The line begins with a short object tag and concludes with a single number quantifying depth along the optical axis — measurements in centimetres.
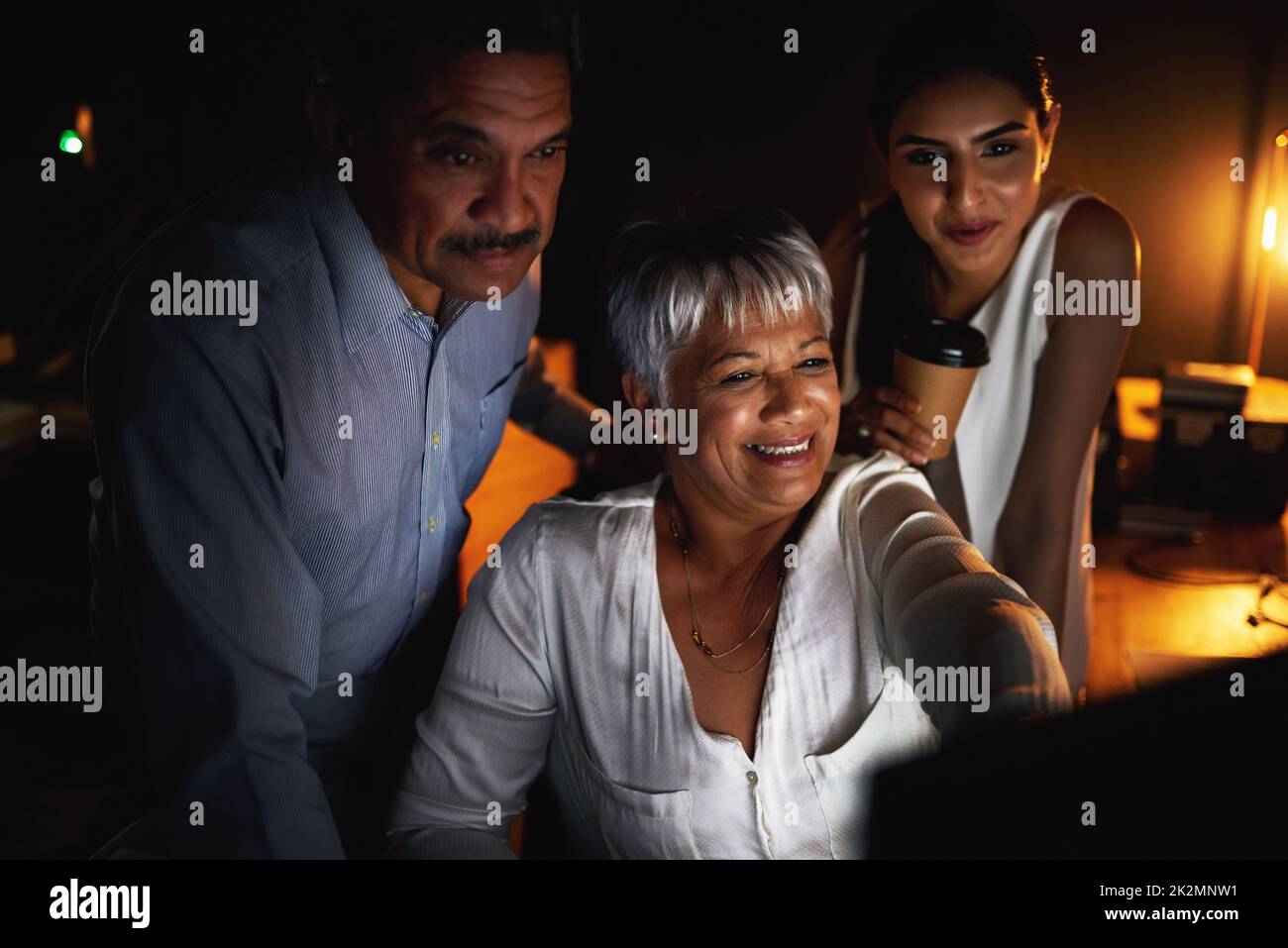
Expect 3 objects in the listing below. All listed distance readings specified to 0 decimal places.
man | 131
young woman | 164
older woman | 144
